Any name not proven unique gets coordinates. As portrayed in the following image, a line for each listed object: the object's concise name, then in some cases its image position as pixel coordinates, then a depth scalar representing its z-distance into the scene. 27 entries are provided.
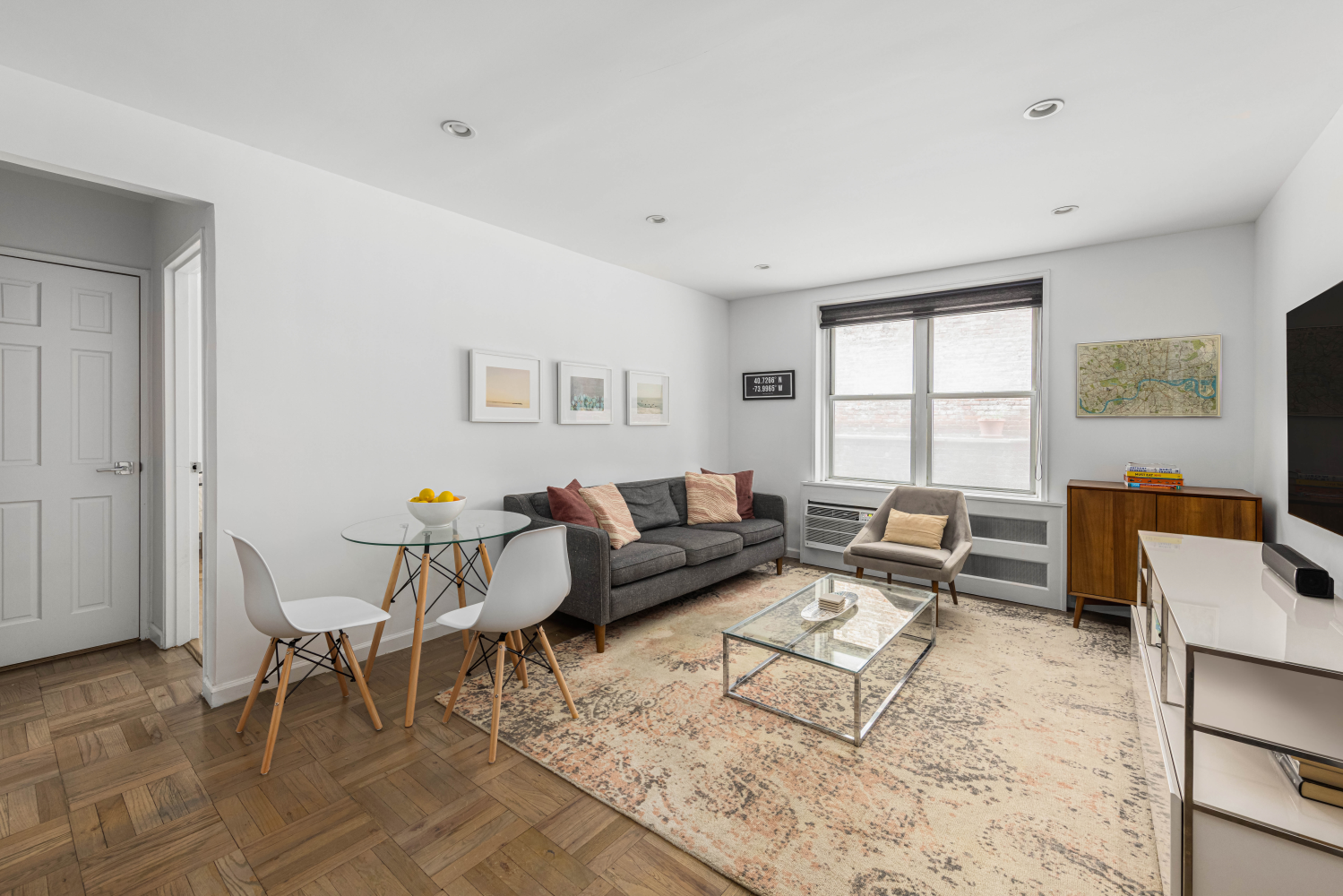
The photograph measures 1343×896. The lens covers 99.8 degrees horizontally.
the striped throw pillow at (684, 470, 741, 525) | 4.66
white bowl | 2.67
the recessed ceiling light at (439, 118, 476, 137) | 2.44
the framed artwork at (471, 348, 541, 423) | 3.60
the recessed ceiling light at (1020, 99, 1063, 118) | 2.23
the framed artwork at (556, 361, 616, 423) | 4.19
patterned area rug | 1.69
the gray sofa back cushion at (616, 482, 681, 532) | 4.36
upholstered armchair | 3.63
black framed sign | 5.45
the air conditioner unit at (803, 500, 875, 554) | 4.92
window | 4.38
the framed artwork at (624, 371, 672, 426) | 4.77
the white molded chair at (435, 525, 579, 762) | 2.25
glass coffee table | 2.39
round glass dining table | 2.48
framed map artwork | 3.61
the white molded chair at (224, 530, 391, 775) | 2.14
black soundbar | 1.84
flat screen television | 1.97
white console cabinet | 1.27
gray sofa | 3.25
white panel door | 2.93
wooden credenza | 3.14
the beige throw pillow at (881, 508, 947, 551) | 3.96
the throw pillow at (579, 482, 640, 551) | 3.76
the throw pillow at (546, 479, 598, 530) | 3.59
